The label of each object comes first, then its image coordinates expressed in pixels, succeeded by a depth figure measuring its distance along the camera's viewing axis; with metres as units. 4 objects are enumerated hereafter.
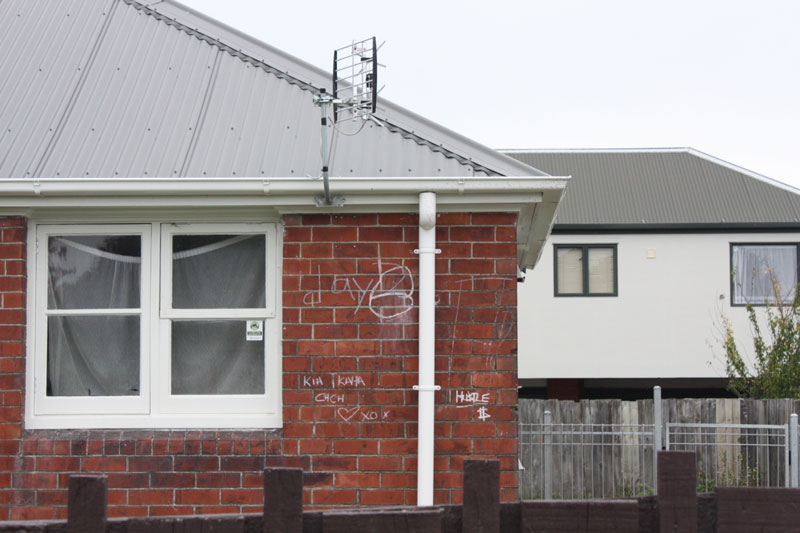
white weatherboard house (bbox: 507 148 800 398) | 40.75
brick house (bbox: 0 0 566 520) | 11.68
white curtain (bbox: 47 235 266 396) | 12.20
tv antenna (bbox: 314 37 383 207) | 11.33
